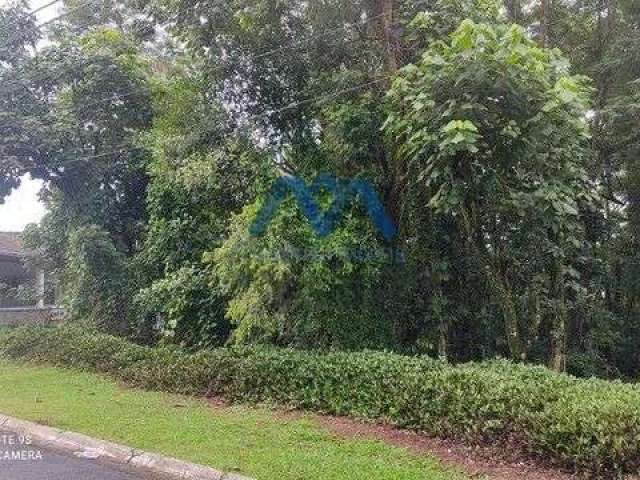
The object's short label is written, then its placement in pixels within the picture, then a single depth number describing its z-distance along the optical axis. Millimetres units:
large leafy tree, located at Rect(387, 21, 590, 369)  6398
